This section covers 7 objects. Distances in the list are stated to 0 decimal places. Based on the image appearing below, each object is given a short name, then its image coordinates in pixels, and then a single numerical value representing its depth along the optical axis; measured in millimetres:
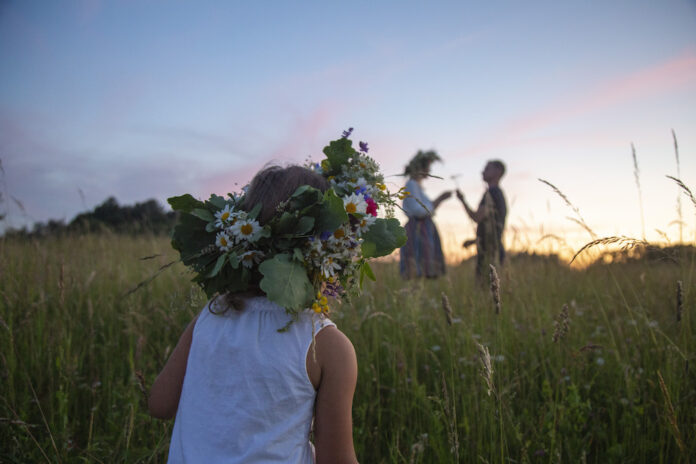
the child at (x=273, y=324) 1251
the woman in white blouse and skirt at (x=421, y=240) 6405
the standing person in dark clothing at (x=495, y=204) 5561
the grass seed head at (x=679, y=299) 1899
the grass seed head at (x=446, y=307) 1917
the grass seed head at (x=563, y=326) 1757
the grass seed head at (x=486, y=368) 1267
